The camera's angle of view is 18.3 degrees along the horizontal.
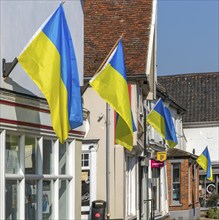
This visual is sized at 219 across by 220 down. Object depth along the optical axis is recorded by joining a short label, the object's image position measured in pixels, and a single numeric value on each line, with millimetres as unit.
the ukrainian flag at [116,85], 13322
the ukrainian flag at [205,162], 33400
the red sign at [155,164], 27062
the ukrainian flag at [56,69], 10484
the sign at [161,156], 28062
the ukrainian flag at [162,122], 21016
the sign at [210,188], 47906
